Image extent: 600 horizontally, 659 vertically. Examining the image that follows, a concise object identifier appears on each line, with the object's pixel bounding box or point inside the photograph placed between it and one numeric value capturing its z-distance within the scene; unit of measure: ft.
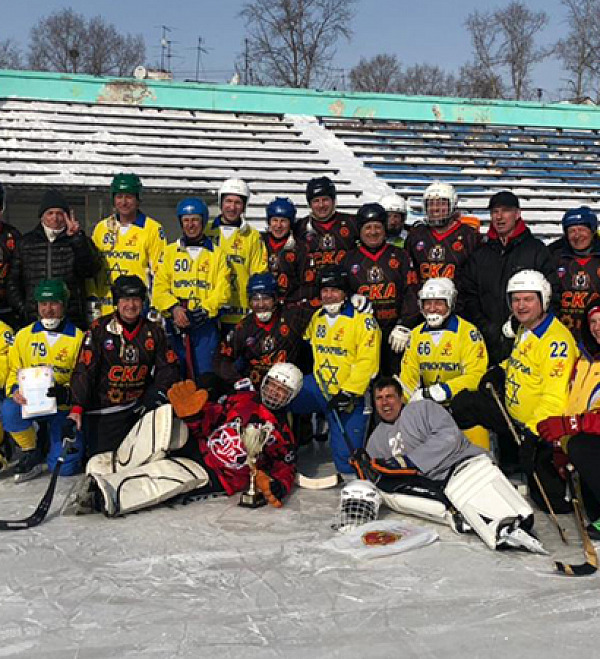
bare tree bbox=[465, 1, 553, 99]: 106.01
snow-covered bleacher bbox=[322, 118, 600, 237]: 41.73
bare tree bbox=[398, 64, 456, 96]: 115.14
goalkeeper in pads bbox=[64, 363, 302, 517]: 14.05
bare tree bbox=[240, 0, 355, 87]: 95.45
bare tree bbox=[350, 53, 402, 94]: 114.83
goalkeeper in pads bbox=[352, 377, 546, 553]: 11.89
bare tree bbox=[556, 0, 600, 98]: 100.99
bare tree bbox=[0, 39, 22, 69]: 103.60
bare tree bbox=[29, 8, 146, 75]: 107.96
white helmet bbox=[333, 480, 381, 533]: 12.99
